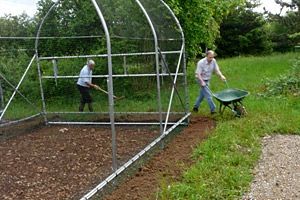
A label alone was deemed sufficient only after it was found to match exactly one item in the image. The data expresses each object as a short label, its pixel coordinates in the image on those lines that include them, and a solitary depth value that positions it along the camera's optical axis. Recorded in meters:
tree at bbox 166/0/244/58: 12.98
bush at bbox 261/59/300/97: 11.75
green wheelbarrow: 8.82
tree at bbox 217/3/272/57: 28.48
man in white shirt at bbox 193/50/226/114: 9.25
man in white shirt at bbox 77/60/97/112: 9.06
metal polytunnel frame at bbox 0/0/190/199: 5.21
